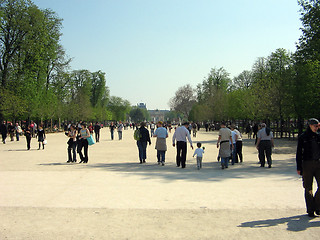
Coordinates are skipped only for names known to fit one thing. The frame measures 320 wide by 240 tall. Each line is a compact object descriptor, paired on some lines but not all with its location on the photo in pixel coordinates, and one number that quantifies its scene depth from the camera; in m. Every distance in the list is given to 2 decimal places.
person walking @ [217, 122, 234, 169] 13.50
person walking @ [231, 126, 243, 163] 15.64
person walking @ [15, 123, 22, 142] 33.75
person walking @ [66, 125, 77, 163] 15.88
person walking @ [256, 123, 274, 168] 14.14
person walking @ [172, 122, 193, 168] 13.76
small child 13.35
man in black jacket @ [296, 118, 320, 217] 6.43
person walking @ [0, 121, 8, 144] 31.19
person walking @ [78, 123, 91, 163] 15.78
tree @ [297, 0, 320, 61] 29.14
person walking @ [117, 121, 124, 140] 35.62
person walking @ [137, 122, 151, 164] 15.28
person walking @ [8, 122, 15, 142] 33.52
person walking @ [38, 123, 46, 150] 22.19
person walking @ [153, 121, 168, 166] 14.79
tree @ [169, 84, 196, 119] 112.56
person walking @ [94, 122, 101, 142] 32.88
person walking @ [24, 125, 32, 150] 22.70
